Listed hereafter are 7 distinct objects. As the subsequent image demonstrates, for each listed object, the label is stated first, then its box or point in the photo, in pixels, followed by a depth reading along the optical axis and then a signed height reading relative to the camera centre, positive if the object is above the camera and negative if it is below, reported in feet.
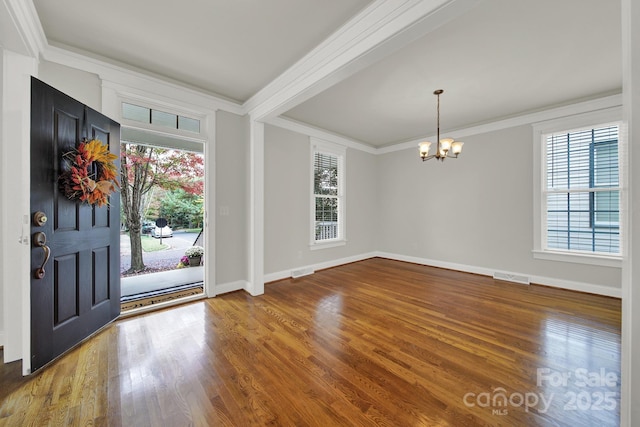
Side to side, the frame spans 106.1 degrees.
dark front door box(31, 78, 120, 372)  5.97 -0.86
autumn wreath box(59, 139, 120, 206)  6.71 +1.09
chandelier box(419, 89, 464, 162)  10.58 +2.98
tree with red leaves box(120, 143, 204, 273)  16.44 +2.49
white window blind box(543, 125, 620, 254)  11.16 +1.12
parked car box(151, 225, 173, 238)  23.53 -2.09
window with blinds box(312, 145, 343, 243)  16.08 +1.09
